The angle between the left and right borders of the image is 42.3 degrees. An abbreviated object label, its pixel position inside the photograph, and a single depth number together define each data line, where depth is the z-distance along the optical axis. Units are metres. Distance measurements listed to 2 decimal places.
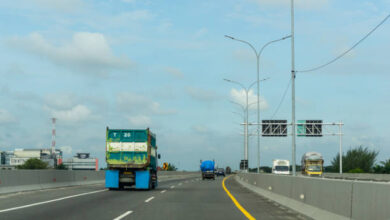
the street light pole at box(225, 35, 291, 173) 37.42
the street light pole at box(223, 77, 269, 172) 52.50
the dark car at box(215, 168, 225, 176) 92.66
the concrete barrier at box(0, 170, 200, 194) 21.31
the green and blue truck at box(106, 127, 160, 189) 26.20
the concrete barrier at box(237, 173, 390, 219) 8.62
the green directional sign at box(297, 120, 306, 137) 67.00
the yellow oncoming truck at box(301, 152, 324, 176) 62.00
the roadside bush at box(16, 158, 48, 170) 140.86
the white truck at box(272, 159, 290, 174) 70.31
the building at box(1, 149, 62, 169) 169.48
